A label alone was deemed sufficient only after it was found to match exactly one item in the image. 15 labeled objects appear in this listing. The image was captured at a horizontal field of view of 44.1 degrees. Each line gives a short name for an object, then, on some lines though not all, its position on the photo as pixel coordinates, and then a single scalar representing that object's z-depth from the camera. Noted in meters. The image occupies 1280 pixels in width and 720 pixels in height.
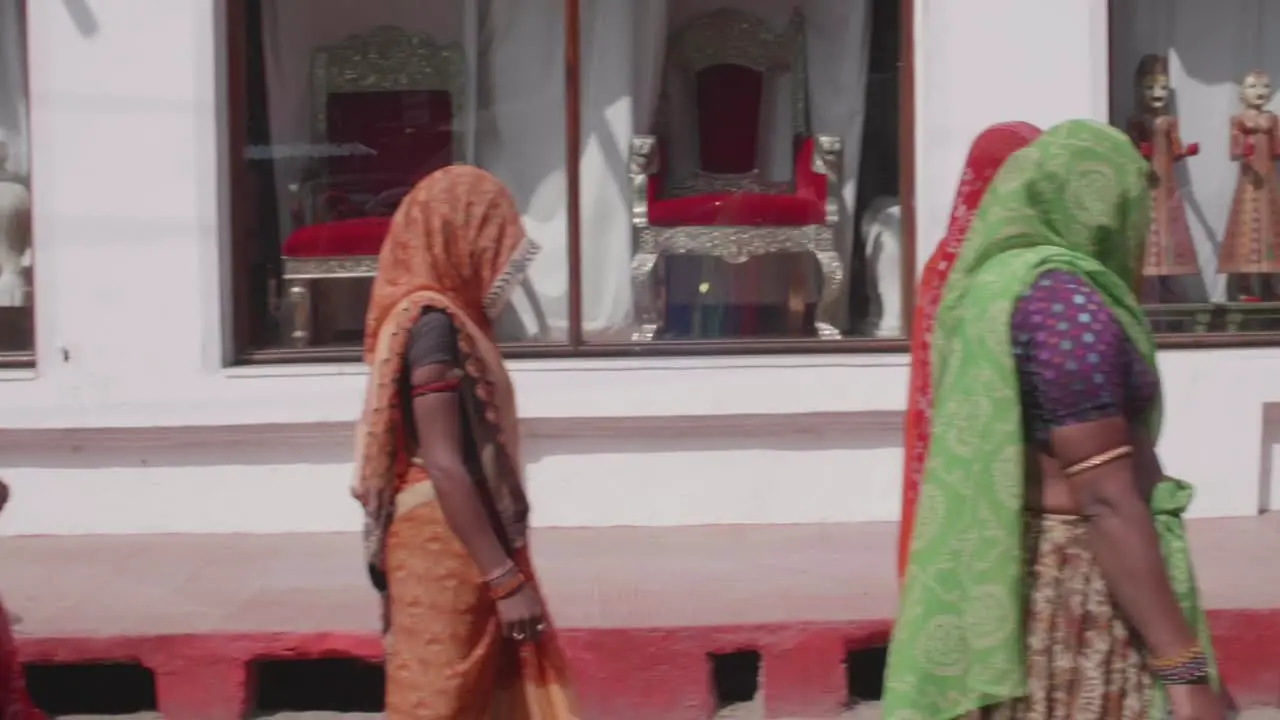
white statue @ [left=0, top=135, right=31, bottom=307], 6.35
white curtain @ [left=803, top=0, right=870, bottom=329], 6.54
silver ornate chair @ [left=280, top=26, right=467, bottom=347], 6.49
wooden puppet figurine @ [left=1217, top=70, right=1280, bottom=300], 6.66
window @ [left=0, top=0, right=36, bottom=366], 6.33
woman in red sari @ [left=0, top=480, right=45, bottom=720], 3.68
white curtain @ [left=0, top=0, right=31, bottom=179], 6.31
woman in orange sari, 2.99
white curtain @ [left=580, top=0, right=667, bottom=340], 6.54
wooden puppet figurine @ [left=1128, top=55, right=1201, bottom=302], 6.62
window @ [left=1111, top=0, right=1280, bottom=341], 6.61
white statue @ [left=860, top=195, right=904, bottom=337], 6.46
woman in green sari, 2.29
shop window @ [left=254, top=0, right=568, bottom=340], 6.49
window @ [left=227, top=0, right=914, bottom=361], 6.48
